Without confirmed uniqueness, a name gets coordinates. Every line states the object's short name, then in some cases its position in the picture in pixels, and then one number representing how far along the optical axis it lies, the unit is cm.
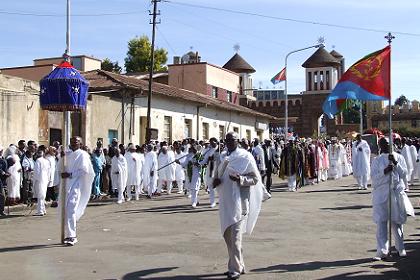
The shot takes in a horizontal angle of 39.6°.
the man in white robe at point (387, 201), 915
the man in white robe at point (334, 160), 2953
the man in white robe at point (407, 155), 2324
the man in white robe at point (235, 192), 797
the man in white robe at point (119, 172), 1833
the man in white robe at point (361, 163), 2217
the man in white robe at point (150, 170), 2056
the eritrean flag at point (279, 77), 4088
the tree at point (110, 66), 5788
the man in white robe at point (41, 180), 1510
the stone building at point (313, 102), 6625
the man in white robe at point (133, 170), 1947
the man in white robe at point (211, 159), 1555
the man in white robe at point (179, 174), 2264
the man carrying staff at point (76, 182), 1059
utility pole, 2803
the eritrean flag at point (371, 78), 1034
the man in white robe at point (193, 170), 1658
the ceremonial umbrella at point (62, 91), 1119
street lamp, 3994
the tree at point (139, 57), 5522
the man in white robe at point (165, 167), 2198
